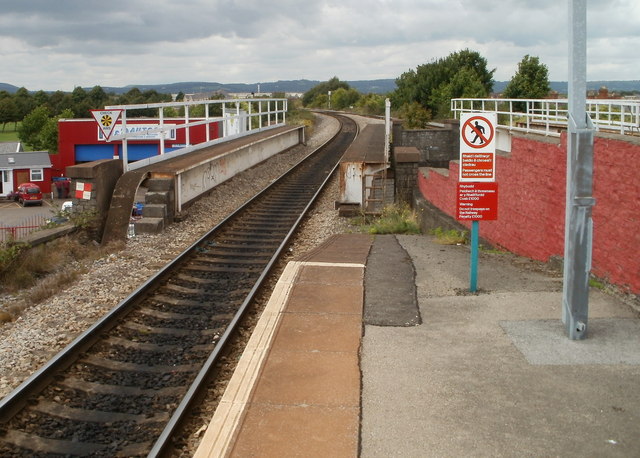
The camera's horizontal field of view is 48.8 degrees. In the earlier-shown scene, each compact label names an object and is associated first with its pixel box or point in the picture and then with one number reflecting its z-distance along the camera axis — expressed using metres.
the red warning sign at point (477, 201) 8.44
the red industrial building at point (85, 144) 56.88
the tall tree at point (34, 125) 96.88
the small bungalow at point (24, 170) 64.81
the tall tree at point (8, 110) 139.88
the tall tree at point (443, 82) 37.31
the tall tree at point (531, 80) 33.59
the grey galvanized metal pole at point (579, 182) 6.51
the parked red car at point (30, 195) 57.41
